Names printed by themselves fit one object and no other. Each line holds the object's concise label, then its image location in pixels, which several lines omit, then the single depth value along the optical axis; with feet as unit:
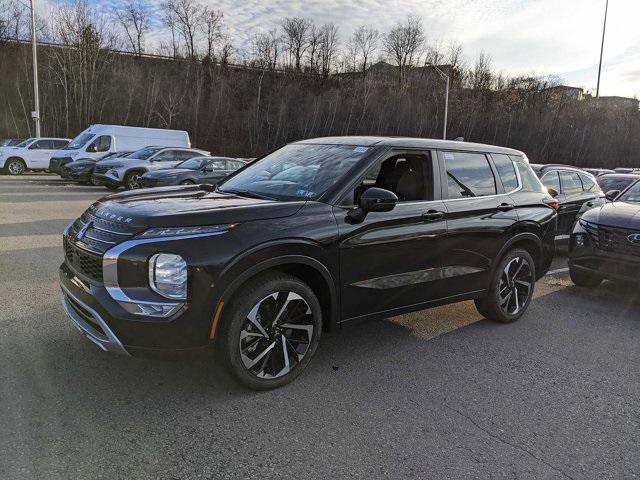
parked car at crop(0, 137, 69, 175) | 77.77
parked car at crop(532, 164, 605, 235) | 31.53
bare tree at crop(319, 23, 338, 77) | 231.91
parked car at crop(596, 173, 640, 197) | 44.21
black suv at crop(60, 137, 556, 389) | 10.43
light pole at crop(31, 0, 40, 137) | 96.84
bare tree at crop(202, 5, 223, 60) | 207.82
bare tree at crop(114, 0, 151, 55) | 195.72
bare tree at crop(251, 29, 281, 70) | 208.70
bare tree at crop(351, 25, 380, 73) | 241.88
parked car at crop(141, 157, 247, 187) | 47.96
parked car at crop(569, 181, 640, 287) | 20.61
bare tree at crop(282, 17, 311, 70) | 230.68
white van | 72.64
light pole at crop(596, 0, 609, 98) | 178.13
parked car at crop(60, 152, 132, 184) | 64.08
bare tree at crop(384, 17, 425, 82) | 252.83
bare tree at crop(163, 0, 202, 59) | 210.38
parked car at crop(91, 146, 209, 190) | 56.34
